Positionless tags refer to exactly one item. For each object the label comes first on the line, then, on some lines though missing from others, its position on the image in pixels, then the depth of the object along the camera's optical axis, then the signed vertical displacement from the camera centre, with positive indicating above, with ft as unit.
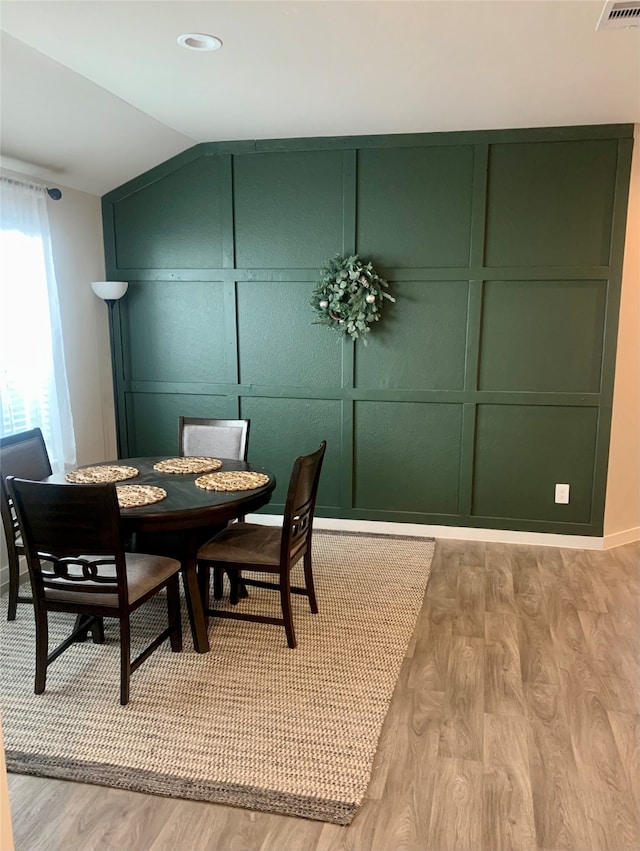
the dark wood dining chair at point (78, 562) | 7.47 -2.86
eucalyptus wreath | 12.91 +0.66
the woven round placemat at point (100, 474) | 9.79 -2.31
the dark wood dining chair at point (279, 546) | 8.85 -3.19
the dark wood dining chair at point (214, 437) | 11.70 -2.05
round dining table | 8.32 -2.52
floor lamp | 13.93 +0.83
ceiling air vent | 7.33 +3.69
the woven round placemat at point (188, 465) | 10.44 -2.30
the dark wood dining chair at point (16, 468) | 9.20 -2.24
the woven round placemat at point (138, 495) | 8.51 -2.31
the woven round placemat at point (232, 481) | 9.35 -2.31
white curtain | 11.42 -0.05
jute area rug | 6.69 -4.68
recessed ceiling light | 8.30 +3.76
